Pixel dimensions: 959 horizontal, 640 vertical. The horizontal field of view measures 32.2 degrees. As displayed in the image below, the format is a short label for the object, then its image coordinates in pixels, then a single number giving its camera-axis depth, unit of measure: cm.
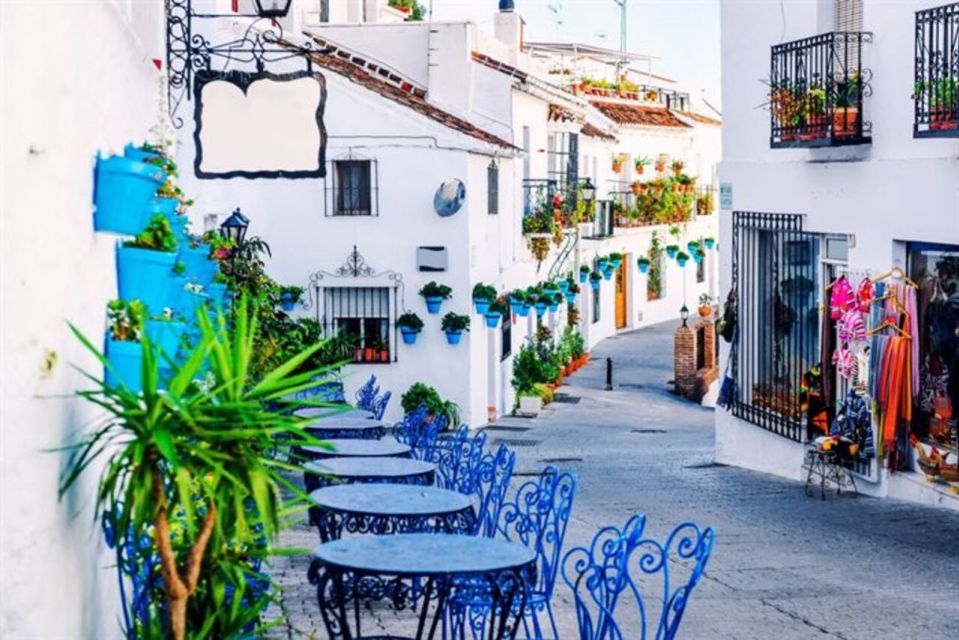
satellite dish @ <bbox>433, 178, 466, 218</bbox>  2828
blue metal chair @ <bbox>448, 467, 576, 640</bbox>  843
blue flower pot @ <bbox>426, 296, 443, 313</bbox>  2883
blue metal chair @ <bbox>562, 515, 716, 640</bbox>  738
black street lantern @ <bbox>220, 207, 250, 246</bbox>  1939
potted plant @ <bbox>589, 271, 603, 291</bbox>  4438
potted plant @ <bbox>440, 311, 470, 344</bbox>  2884
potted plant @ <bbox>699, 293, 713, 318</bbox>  3969
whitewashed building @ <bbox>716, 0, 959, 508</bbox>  1706
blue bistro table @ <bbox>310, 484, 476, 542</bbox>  921
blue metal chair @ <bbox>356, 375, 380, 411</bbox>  1722
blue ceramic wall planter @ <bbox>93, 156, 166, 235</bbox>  688
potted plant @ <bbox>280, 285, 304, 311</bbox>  2831
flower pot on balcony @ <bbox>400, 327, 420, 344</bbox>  2880
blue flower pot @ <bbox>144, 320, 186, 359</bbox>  732
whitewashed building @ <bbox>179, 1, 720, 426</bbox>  2862
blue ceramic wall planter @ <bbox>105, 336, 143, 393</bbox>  700
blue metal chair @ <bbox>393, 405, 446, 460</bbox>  1312
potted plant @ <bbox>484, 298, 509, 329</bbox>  2962
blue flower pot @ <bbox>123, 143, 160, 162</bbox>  757
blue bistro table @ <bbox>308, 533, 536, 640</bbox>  768
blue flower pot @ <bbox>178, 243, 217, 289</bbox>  1073
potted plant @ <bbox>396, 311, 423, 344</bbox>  2873
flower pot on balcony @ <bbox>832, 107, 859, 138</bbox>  1845
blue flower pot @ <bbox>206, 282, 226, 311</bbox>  1253
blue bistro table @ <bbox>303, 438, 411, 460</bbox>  1192
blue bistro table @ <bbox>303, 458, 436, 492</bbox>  1076
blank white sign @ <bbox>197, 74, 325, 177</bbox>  1205
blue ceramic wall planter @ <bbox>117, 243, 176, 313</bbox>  771
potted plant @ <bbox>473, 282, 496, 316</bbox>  2939
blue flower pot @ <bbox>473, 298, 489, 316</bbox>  2947
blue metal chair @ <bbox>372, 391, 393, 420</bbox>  1708
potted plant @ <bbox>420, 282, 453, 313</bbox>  2880
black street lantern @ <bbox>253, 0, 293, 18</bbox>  1339
